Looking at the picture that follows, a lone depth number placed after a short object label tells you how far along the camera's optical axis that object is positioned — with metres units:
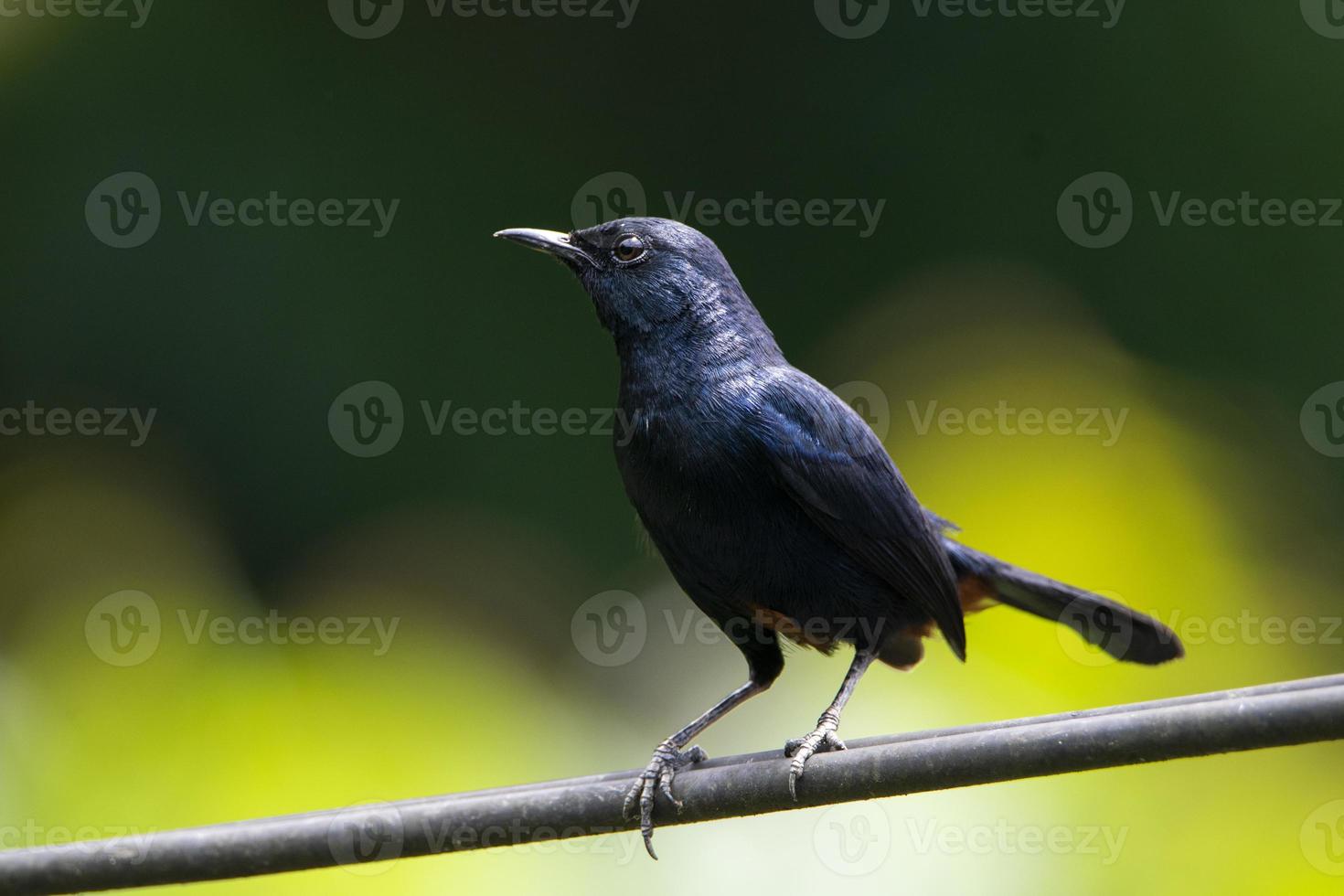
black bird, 7.03
